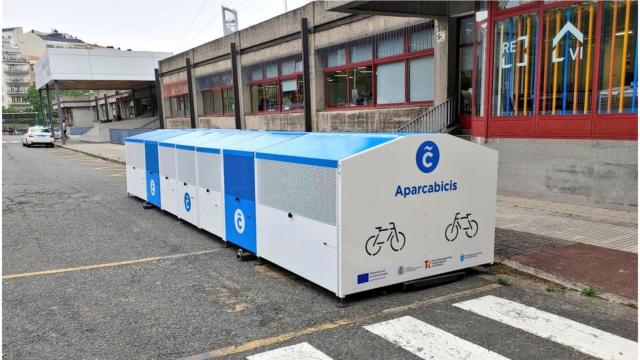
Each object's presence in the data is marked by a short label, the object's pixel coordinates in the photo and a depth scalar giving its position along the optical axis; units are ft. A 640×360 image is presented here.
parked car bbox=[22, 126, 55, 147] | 126.52
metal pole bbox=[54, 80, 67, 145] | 128.47
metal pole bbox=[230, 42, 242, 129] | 81.66
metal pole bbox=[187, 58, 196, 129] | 101.91
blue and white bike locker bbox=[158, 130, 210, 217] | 30.50
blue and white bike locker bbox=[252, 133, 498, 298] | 16.43
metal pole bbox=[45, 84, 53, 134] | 142.70
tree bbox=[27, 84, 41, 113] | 331.16
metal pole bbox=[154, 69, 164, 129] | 120.91
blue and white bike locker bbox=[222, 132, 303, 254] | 21.77
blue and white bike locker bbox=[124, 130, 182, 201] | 36.81
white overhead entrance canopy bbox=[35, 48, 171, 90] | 122.83
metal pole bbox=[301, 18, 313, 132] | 61.31
